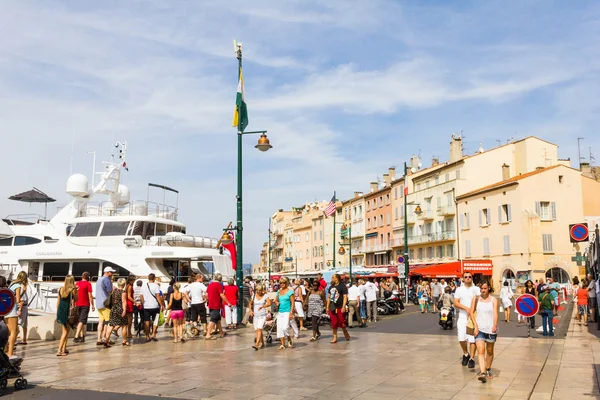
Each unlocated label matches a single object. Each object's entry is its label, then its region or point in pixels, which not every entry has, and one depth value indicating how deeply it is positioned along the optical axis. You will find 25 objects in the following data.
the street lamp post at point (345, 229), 71.61
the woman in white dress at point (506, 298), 20.58
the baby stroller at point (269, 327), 14.59
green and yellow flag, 19.39
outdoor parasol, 31.19
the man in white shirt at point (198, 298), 15.30
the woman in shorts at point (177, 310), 14.53
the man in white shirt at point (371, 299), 20.91
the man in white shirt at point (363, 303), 20.13
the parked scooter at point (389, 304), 24.72
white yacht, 22.88
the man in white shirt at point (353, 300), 18.59
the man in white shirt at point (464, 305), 10.58
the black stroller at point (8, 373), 8.20
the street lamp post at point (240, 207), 17.94
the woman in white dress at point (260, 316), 13.48
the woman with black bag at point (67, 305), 12.69
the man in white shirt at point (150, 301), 14.77
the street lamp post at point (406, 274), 32.63
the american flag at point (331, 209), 50.88
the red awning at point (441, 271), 43.84
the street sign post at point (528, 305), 13.66
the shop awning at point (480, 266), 48.22
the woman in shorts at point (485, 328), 9.06
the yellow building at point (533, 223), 45.78
